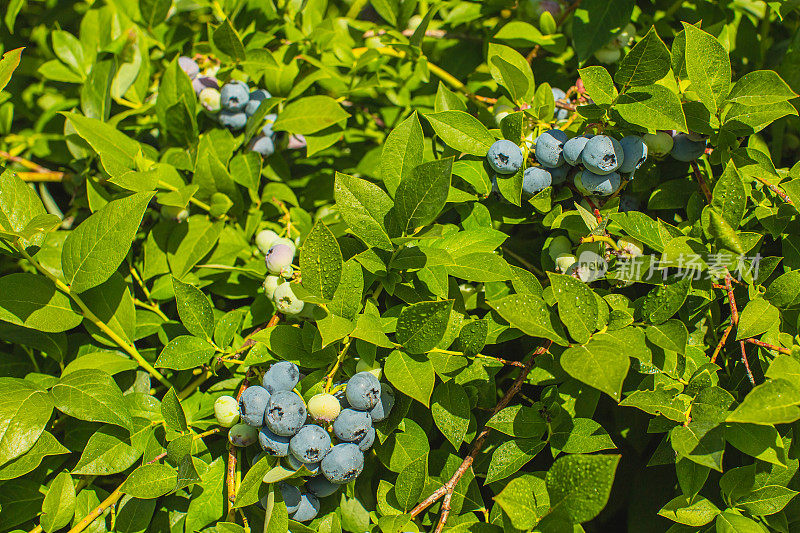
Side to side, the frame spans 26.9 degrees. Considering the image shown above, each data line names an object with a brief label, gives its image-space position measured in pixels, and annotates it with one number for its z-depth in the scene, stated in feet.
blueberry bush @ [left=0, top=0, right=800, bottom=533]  1.97
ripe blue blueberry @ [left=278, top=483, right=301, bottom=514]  2.00
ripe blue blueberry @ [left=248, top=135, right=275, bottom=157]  2.31
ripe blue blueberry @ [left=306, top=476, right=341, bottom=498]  2.02
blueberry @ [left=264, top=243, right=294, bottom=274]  2.12
